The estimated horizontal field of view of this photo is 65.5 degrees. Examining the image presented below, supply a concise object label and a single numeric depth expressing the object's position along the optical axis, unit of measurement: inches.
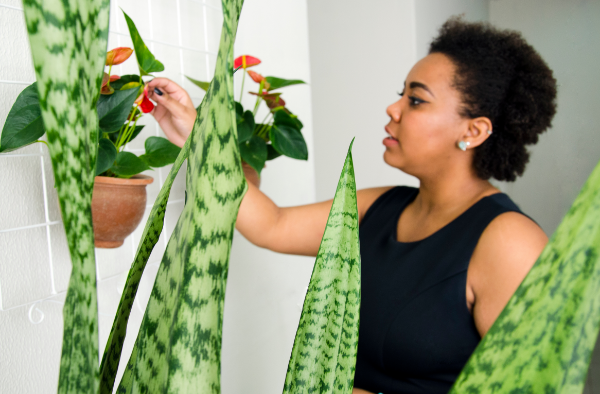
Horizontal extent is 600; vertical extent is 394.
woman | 35.4
